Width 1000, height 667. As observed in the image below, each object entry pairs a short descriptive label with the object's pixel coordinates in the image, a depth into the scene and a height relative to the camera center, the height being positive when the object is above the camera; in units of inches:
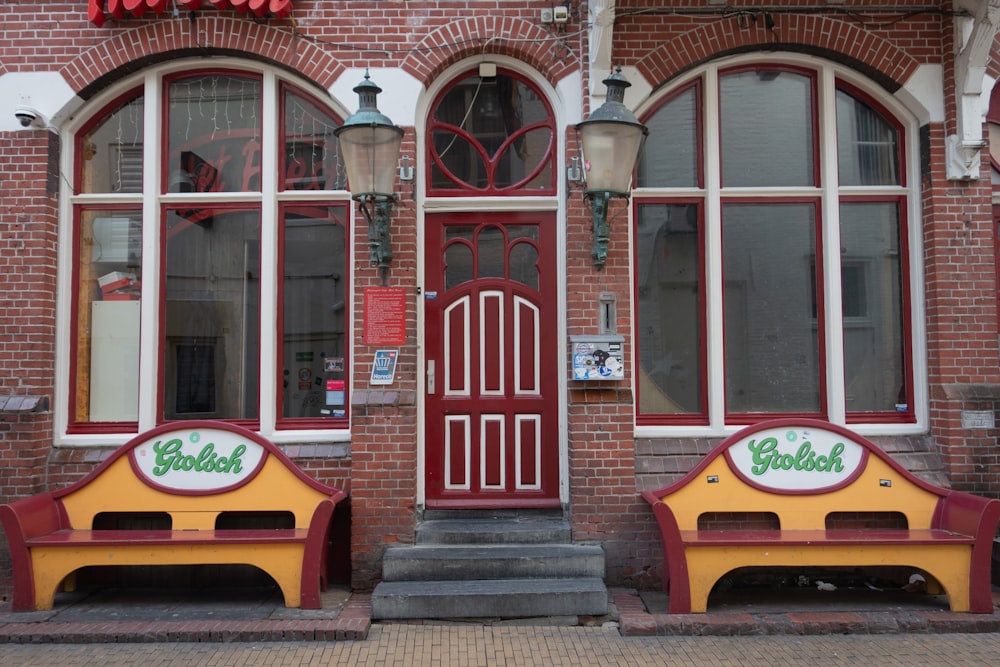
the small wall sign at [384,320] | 233.8 +13.7
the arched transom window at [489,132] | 249.0 +75.5
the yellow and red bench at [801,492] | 210.5 -37.2
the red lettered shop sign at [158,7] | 234.1 +110.3
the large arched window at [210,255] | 245.8 +36.0
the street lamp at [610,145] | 211.0 +60.7
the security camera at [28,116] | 235.6 +77.6
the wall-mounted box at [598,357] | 229.4 +1.9
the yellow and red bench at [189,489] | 216.8 -35.6
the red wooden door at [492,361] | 245.0 +1.0
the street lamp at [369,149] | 214.1 +61.1
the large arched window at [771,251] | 246.1 +35.9
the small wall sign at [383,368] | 233.0 -1.0
